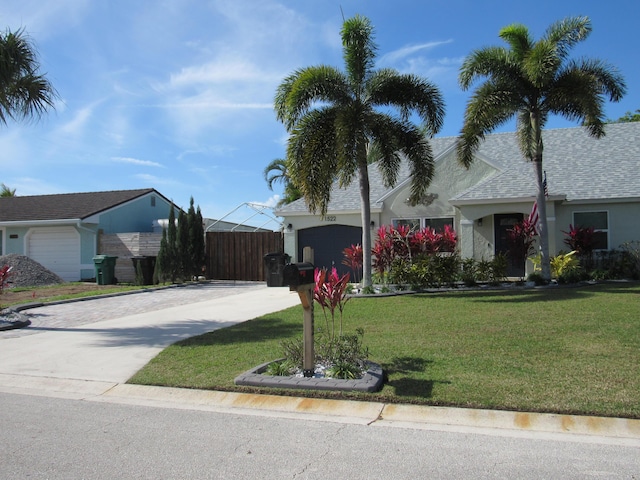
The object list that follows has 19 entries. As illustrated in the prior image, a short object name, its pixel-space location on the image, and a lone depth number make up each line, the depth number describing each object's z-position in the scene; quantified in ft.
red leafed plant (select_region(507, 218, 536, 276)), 53.11
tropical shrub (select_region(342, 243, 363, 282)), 54.24
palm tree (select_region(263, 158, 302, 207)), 118.01
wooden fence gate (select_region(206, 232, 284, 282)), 70.54
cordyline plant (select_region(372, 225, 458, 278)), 48.39
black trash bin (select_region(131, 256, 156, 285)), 66.33
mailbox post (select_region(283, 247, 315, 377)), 19.76
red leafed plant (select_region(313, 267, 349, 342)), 22.34
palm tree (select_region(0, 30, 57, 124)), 34.88
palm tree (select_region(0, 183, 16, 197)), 135.74
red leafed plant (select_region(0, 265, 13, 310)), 37.65
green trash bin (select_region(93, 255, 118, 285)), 67.48
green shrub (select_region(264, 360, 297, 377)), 20.84
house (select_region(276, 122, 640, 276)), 56.13
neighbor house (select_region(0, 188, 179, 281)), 75.97
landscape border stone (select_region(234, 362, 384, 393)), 18.98
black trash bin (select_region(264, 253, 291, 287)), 19.33
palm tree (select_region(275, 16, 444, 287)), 44.93
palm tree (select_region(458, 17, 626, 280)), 45.70
